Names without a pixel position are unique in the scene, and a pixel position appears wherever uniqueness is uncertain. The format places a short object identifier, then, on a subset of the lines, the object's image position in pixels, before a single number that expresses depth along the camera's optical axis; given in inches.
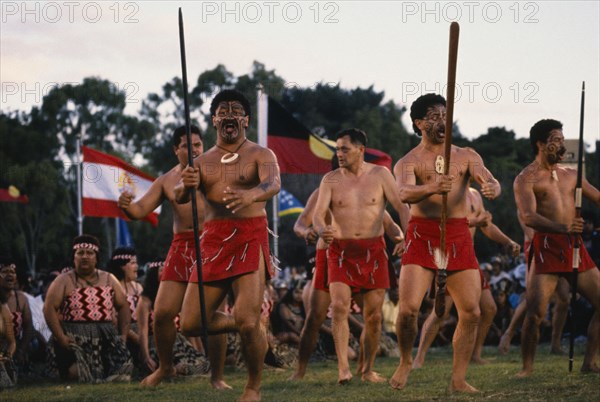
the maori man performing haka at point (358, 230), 414.9
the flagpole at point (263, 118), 826.3
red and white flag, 829.2
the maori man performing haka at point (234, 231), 315.3
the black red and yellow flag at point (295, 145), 869.8
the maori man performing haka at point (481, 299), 469.2
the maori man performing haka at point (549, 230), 404.5
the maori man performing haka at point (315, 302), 432.5
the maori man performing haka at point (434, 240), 342.0
